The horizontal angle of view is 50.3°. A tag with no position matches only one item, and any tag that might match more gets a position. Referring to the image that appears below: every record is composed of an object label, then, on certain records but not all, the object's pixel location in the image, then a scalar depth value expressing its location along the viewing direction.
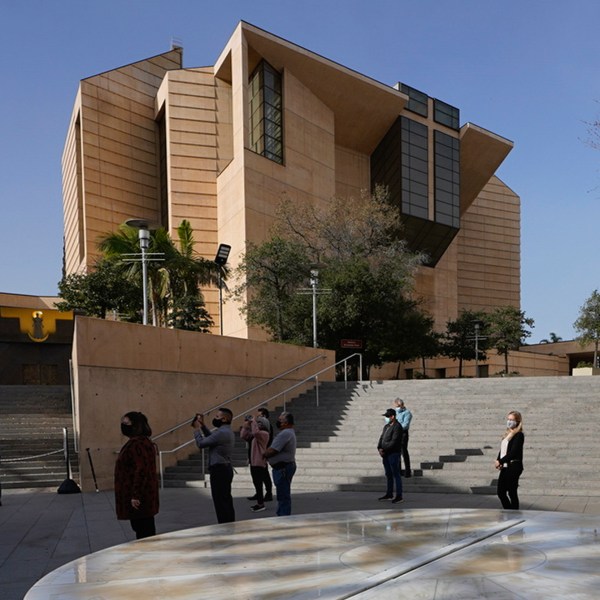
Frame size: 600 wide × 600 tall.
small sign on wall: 22.86
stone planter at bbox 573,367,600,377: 37.40
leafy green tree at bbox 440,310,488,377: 46.50
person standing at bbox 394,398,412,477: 11.70
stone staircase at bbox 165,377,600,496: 11.61
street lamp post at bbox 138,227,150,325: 14.66
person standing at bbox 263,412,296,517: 7.79
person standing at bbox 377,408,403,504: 9.58
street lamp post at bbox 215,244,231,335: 22.67
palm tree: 21.98
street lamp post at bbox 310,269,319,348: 21.42
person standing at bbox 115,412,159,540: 5.22
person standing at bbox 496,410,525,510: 7.57
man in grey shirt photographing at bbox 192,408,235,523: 7.01
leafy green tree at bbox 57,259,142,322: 32.06
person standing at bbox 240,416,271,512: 9.36
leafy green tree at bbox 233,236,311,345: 27.08
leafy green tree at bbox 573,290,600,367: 46.44
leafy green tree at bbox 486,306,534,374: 48.22
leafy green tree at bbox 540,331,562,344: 79.25
